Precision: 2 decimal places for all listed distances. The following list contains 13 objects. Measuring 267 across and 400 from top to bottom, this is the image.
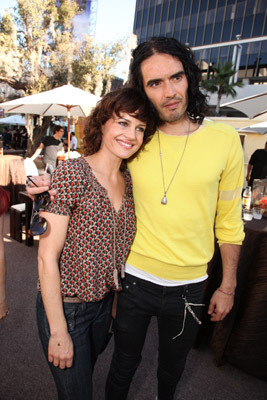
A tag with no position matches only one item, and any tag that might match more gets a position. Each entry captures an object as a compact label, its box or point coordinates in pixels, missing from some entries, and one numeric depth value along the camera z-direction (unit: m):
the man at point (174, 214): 1.38
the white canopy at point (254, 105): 4.36
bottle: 2.79
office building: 28.61
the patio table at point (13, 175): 5.86
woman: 1.15
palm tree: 30.42
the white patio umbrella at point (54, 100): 5.79
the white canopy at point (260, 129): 6.90
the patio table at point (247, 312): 2.19
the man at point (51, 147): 7.05
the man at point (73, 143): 13.21
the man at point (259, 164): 6.55
